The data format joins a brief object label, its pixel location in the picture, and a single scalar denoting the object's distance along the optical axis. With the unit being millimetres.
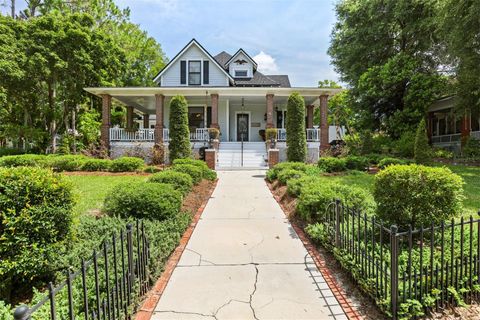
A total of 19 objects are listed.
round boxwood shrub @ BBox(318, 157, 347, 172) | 12406
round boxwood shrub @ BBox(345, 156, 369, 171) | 12930
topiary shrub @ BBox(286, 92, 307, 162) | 13945
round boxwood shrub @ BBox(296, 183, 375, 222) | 5367
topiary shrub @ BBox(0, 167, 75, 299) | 3242
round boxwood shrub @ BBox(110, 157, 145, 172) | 13484
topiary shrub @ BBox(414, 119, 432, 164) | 11570
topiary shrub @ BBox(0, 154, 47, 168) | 13891
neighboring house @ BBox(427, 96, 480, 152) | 20516
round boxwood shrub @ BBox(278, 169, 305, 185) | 9000
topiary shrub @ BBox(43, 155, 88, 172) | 13758
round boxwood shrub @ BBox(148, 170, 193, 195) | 7184
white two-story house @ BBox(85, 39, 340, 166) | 18062
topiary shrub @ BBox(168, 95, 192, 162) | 14414
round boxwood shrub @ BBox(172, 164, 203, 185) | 9209
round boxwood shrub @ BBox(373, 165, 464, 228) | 4039
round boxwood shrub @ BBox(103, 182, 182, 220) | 5098
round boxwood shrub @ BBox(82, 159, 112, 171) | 13689
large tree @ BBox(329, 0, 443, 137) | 19312
